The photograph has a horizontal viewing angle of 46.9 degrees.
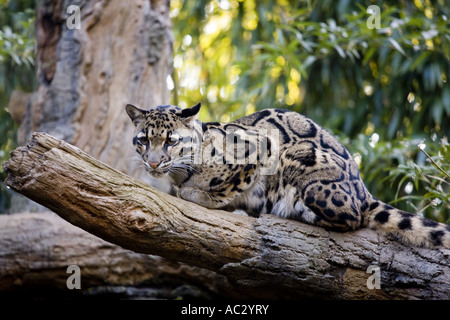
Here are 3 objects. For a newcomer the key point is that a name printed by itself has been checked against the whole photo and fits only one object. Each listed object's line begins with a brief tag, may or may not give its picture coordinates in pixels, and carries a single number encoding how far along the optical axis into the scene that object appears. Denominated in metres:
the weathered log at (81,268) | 5.67
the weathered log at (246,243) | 3.67
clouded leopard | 4.54
